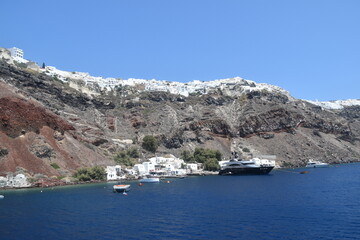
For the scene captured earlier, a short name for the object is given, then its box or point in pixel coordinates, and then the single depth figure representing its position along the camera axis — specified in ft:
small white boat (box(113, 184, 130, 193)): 269.23
